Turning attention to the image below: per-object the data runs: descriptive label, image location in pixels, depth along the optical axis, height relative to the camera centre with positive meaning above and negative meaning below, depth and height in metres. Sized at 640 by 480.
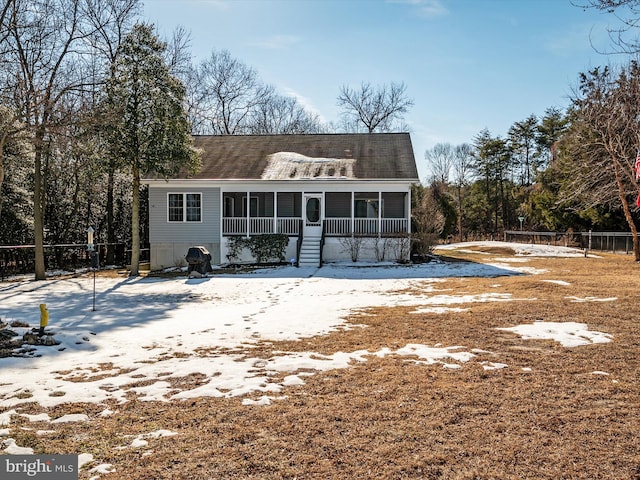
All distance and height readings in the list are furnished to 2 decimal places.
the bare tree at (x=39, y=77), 11.91 +4.70
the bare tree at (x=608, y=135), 17.08 +3.66
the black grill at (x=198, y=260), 15.37 -1.26
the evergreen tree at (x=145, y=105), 15.25 +4.01
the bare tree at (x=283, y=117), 39.91 +9.71
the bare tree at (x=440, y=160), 51.44 +7.27
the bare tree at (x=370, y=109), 39.88 +10.25
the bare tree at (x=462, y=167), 48.34 +6.11
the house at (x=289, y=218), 18.83 +0.65
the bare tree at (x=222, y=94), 34.00 +9.86
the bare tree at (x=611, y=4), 5.41 +2.62
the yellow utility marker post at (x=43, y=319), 6.78 -1.43
